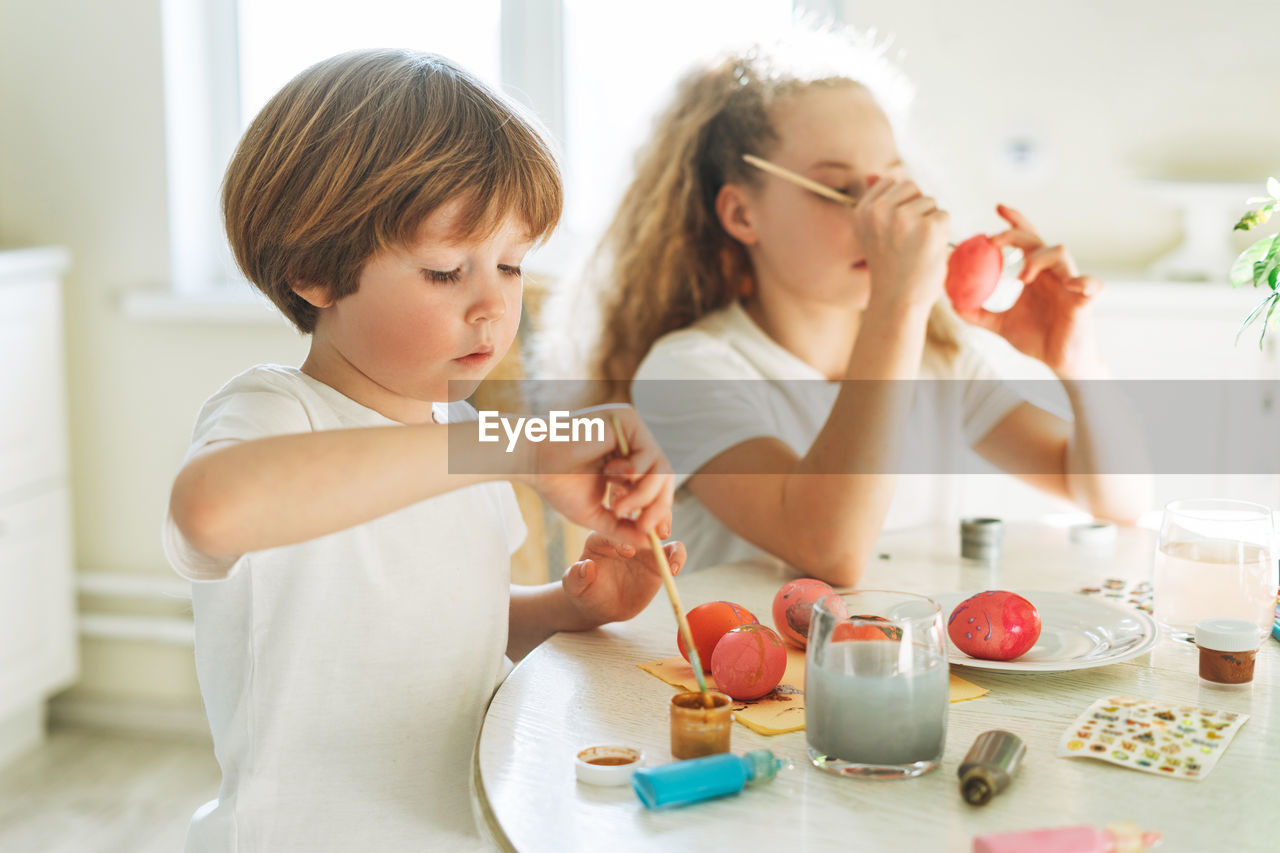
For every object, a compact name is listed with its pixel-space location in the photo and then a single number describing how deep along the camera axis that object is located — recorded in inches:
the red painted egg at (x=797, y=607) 35.4
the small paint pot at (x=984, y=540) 47.6
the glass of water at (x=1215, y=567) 36.4
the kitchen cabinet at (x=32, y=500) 84.7
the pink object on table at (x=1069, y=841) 22.6
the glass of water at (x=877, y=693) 26.5
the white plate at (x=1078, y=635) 33.4
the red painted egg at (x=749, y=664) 31.2
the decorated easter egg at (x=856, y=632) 27.0
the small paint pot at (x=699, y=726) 27.3
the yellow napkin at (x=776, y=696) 30.0
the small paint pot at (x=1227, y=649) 32.6
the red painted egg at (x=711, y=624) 34.4
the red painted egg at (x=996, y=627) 33.6
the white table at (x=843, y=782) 24.6
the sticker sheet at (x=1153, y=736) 27.7
